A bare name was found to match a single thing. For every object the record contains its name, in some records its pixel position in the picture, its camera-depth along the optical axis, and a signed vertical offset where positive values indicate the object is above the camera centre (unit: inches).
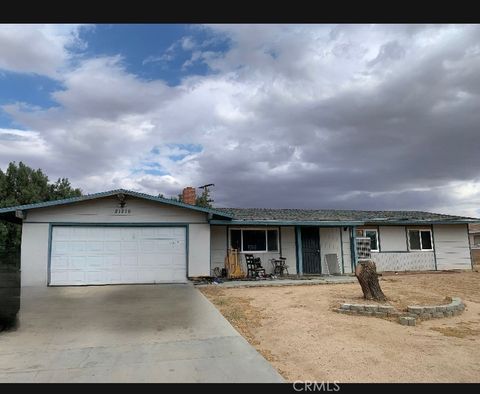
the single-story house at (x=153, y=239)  493.0 +18.4
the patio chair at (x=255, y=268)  574.1 -29.5
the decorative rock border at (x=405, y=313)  293.9 -53.7
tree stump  364.5 -34.6
